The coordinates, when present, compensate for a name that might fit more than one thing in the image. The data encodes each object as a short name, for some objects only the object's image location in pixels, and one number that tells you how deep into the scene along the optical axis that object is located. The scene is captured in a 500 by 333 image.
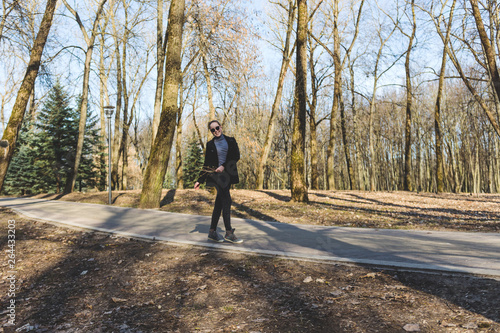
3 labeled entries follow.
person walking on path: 5.76
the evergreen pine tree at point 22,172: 27.83
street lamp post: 16.95
